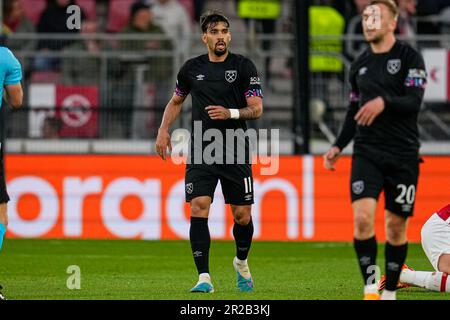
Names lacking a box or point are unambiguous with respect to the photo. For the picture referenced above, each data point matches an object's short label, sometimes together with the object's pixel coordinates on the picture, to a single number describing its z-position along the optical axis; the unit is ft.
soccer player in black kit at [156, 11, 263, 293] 34.65
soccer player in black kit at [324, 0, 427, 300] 28.81
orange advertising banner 58.23
